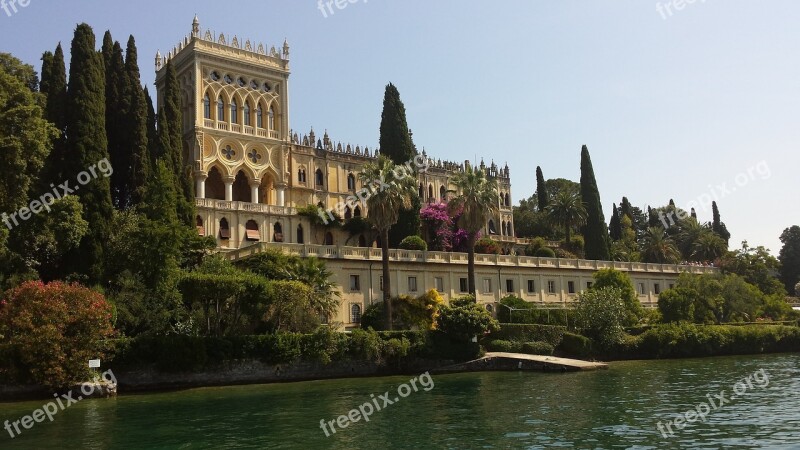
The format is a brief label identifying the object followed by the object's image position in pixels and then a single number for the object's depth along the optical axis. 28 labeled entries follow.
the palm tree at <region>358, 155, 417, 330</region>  47.81
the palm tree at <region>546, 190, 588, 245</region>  78.56
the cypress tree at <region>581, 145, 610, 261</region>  73.50
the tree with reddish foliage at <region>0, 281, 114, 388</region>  31.69
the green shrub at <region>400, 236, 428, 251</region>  56.59
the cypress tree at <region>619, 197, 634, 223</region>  109.12
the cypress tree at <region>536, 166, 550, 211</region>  100.28
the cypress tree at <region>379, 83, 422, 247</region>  66.44
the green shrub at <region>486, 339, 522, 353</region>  46.68
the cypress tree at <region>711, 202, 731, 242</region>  106.91
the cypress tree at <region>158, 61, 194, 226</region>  46.31
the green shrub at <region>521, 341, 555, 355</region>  47.03
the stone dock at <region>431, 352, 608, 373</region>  42.22
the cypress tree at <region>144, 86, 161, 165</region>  48.19
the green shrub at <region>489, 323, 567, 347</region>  47.97
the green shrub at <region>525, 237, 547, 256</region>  75.19
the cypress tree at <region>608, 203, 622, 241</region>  98.69
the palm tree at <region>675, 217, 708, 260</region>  91.06
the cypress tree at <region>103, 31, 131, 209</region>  46.09
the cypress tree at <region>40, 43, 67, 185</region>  39.38
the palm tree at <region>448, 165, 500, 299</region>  52.31
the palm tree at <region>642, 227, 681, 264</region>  81.69
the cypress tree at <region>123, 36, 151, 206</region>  45.56
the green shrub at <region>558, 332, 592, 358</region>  48.50
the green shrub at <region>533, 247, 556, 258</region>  69.81
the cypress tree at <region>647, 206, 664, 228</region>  109.50
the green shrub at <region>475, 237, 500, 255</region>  65.32
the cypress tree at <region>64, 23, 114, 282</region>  38.31
